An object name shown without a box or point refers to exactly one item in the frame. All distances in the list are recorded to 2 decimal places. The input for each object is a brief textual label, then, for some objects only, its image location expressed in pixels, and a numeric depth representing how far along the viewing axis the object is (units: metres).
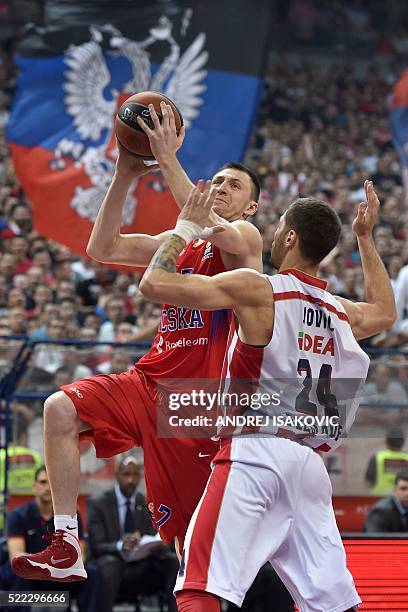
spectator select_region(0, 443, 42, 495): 16.97
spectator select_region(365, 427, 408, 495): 17.88
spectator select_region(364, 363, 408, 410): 18.05
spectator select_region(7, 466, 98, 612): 15.96
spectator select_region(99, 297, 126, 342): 20.84
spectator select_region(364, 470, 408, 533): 16.95
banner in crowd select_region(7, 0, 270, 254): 21.28
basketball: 9.89
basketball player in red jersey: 10.24
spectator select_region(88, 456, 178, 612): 16.59
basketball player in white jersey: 8.48
